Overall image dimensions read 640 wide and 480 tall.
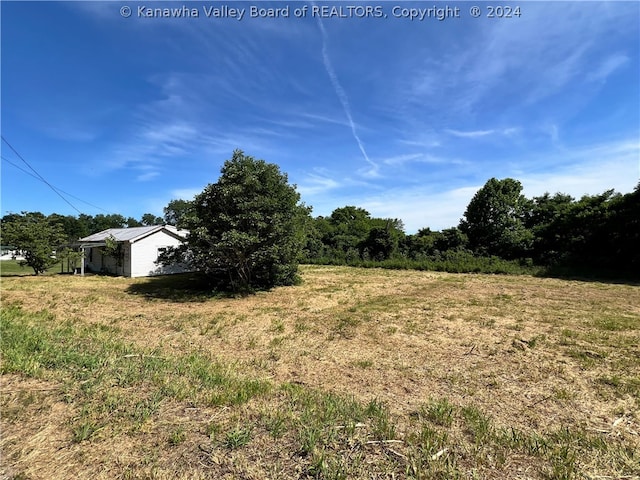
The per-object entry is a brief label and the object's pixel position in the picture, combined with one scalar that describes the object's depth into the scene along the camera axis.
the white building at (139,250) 16.39
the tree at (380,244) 23.38
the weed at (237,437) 2.31
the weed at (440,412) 2.81
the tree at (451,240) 22.09
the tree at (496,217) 21.00
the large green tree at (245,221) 10.38
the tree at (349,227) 26.11
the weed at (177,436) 2.34
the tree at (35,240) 15.14
